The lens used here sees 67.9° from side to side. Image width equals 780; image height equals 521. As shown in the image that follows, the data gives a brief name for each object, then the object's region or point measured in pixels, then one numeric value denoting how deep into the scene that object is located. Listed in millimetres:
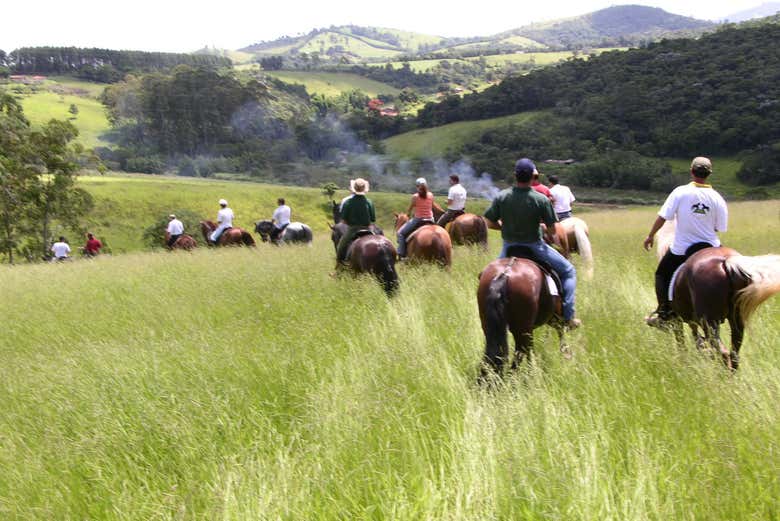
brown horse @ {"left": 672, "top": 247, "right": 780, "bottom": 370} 5301
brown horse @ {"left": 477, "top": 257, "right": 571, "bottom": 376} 5344
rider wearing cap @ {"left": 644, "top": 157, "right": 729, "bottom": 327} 6164
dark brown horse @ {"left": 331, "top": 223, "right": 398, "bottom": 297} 9406
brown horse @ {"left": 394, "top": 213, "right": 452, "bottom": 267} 11281
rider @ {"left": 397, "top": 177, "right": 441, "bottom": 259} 12625
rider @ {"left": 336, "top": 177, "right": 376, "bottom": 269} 9820
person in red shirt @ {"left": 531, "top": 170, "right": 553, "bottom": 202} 11138
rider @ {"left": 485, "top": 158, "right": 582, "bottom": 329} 5996
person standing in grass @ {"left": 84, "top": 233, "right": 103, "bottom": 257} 25125
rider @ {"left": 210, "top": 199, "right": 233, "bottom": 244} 20828
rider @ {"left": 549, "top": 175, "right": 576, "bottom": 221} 13188
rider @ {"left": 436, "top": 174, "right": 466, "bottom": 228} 14586
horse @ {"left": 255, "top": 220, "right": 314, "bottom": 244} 21359
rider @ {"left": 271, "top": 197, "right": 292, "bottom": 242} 21748
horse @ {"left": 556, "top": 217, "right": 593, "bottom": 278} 11773
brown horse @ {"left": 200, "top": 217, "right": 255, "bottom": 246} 20406
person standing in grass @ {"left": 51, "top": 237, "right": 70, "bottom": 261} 26125
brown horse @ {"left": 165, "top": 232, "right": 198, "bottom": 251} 23109
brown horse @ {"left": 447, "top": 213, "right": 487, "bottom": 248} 14445
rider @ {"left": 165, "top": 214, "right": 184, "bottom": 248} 23538
